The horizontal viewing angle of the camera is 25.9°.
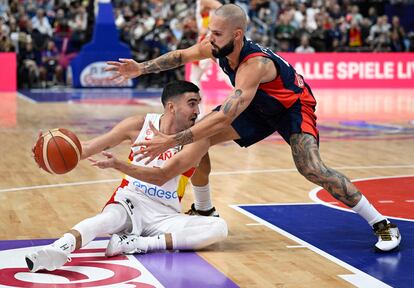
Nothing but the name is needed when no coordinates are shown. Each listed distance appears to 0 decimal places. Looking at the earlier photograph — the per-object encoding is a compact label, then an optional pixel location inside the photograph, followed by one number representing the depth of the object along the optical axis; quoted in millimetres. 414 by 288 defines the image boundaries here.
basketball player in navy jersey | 6207
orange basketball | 5859
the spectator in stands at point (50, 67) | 24000
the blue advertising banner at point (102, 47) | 23547
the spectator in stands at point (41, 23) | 24297
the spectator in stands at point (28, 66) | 23594
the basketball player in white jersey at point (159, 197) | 6137
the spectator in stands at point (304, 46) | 25164
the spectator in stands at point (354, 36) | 26625
